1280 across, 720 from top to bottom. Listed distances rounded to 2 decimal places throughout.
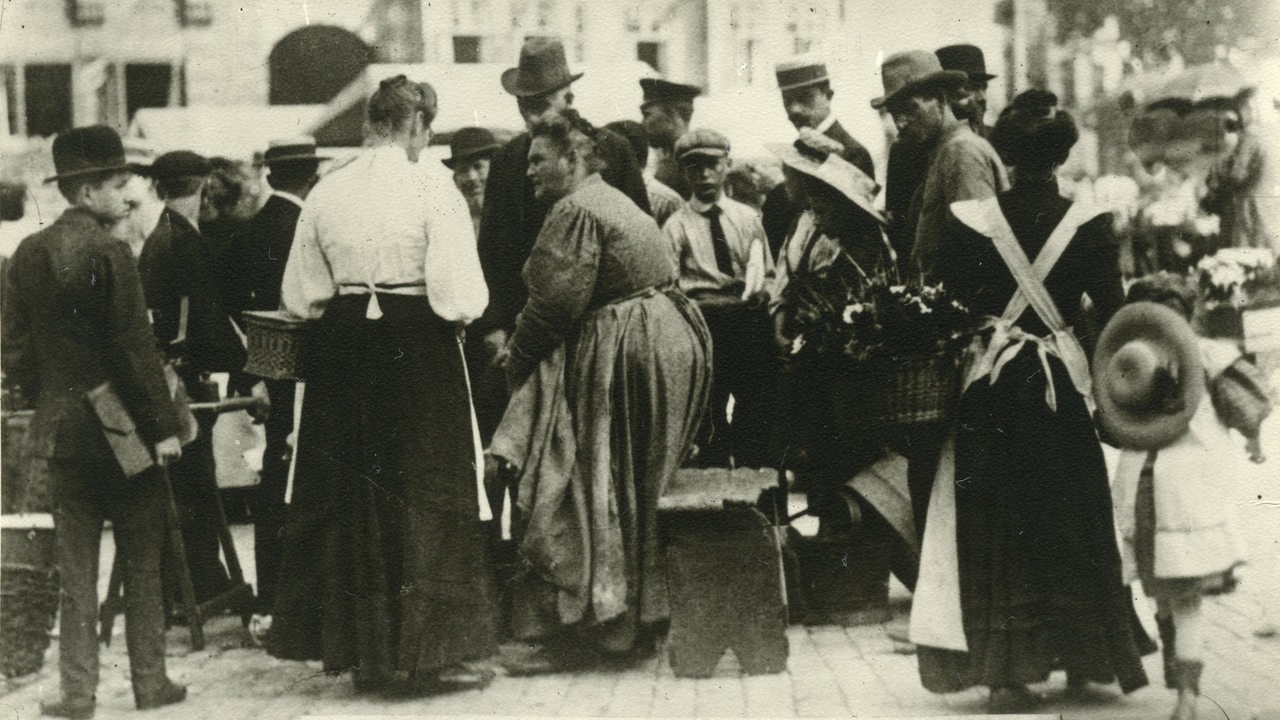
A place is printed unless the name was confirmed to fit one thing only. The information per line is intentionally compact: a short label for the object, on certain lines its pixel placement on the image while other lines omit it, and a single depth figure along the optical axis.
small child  5.55
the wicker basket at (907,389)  5.72
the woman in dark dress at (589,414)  6.38
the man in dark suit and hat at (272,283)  6.94
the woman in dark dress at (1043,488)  5.66
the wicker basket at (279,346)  6.31
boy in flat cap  7.38
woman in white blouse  6.20
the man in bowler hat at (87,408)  6.01
